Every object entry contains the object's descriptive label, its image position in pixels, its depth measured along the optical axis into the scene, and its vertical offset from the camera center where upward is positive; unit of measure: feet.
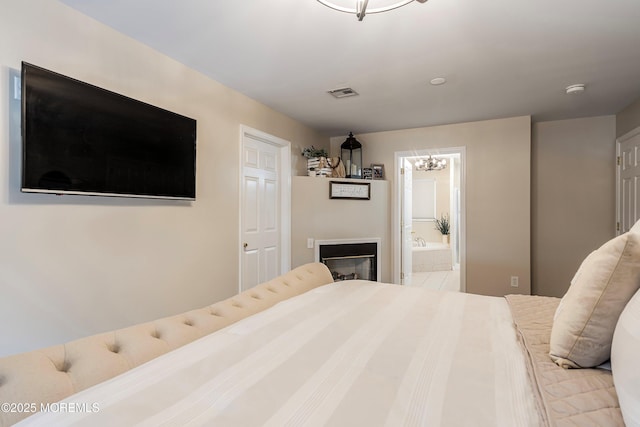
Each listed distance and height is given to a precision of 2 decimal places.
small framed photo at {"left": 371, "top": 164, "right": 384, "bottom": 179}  14.38 +1.83
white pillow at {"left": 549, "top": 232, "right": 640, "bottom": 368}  2.97 -0.89
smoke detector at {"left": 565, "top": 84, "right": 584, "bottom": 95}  9.17 +3.65
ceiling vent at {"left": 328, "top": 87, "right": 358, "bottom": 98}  9.62 +3.72
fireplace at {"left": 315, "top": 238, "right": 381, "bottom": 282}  12.89 -1.88
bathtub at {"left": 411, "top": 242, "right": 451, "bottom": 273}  20.92 -3.08
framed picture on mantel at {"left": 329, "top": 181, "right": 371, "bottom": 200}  13.06 +0.93
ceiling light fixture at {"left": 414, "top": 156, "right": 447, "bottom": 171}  21.37 +3.38
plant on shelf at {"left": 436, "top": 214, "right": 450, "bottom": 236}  23.20 -0.91
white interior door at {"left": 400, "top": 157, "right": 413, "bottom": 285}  14.39 -0.61
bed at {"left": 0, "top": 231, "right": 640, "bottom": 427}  2.28 -1.49
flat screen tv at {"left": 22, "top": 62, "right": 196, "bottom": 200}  5.07 +1.34
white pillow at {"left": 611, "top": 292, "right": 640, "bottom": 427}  2.10 -1.12
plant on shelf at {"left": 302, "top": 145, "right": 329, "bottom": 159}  13.47 +2.52
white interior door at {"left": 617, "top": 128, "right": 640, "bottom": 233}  10.41 +1.15
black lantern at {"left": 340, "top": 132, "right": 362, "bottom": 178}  14.33 +2.69
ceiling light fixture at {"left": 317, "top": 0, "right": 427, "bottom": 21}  4.59 +3.05
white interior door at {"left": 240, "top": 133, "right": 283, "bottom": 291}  10.56 +0.00
